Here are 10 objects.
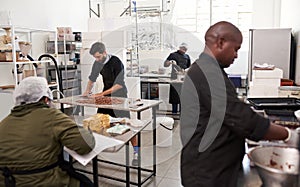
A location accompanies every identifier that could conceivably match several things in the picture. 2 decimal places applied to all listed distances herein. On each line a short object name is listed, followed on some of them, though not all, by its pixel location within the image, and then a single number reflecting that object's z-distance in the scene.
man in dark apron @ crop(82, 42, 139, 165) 3.46
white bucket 4.04
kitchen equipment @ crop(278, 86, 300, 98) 2.79
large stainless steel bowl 1.00
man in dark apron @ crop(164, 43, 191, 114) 5.82
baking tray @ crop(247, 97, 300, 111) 2.24
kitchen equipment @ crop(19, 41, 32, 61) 3.98
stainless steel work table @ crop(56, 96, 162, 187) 3.01
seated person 1.75
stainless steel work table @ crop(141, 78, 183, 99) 6.11
